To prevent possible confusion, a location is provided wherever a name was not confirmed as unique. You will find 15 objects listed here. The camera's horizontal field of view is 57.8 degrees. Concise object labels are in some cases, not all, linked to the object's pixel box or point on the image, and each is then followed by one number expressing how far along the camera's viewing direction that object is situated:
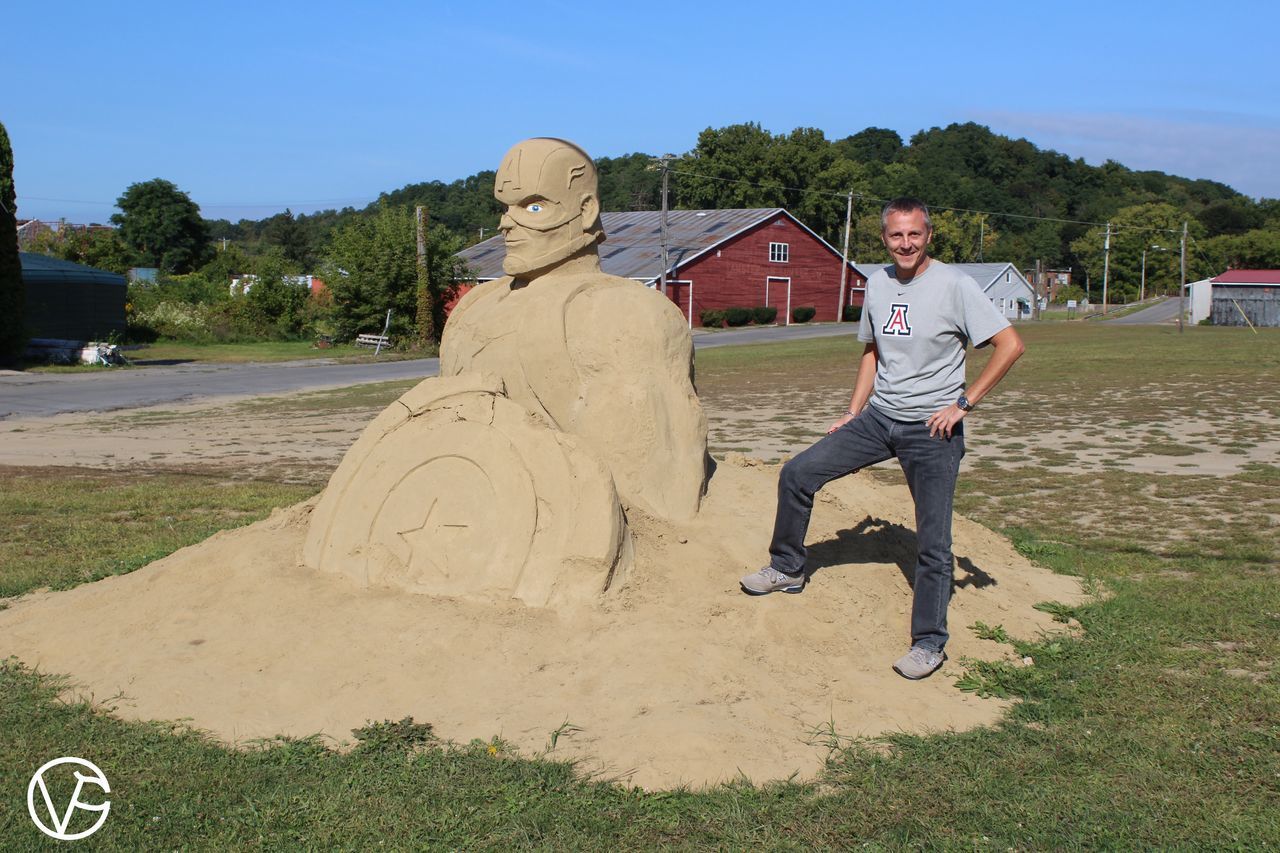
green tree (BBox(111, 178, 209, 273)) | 61.47
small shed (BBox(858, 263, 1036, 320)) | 64.62
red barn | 45.94
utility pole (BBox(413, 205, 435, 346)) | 32.91
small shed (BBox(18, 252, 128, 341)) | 31.12
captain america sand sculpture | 5.41
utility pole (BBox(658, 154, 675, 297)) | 38.23
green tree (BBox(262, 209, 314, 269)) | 74.38
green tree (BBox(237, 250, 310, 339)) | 39.69
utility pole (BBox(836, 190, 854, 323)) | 53.69
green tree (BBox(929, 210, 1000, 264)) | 69.81
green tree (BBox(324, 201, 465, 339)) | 33.91
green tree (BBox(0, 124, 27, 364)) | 25.85
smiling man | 4.79
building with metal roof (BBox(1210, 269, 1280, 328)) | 52.22
